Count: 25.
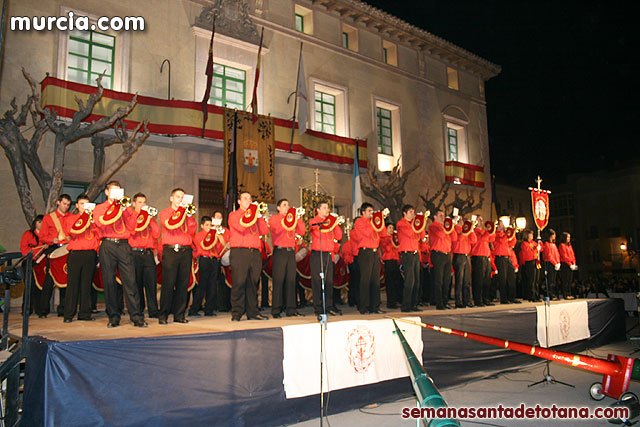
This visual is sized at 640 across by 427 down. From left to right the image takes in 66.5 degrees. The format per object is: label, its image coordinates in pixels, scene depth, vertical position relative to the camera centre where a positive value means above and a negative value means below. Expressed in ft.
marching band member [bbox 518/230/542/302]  43.83 +1.04
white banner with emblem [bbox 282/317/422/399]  20.03 -3.40
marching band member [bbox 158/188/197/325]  24.27 +1.17
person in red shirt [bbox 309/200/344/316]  28.53 +1.45
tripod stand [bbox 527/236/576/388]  27.81 -5.87
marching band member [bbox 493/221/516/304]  40.68 +1.58
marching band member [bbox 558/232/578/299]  47.29 +1.16
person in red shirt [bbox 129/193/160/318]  24.44 +1.70
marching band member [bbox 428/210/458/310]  33.93 +1.60
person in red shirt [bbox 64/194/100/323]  24.34 +1.00
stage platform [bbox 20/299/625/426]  14.94 -3.30
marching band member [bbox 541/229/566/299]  44.65 +1.66
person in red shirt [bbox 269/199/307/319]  27.84 +1.20
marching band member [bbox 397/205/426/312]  31.91 +1.79
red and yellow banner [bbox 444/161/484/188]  77.51 +16.53
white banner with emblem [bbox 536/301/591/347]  32.09 -3.34
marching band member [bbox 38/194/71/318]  27.30 +2.51
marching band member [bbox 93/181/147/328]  22.24 +1.12
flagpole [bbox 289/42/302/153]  54.27 +17.54
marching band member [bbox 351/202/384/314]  30.17 +0.98
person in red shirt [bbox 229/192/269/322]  25.46 +0.98
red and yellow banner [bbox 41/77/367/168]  40.11 +15.54
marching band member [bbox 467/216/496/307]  37.68 +0.87
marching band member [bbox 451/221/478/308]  35.81 +0.77
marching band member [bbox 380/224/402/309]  37.19 +1.05
